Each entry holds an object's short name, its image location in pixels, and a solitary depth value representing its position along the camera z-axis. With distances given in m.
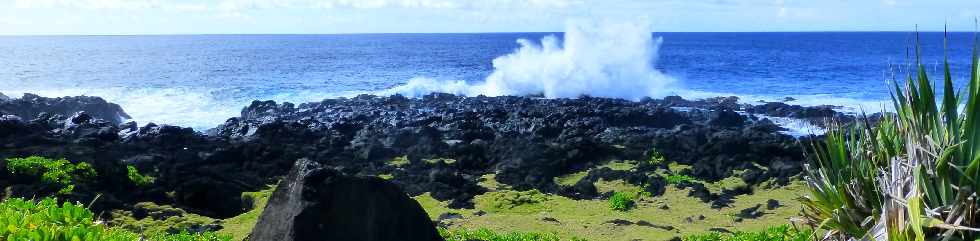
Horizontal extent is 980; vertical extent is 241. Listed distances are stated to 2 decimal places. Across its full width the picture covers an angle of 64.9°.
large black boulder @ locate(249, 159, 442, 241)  8.21
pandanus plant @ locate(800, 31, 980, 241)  5.02
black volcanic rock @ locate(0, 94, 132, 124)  34.81
